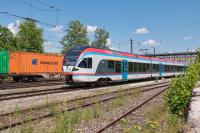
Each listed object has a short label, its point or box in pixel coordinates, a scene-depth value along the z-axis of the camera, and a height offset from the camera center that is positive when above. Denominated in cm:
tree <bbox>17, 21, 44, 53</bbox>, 7194 +853
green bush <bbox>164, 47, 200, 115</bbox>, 966 -84
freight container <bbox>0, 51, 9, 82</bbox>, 2644 +71
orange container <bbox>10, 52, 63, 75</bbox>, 2778 +86
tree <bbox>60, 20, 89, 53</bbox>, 9006 +1109
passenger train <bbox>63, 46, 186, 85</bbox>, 1923 +41
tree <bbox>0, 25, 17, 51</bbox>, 7238 +832
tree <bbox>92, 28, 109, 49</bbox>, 10075 +1249
